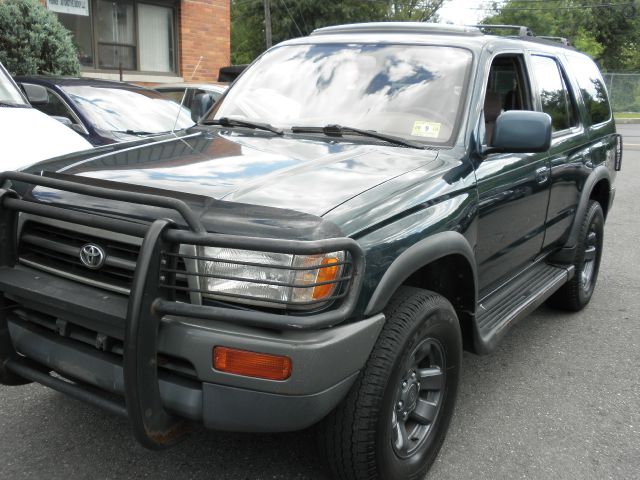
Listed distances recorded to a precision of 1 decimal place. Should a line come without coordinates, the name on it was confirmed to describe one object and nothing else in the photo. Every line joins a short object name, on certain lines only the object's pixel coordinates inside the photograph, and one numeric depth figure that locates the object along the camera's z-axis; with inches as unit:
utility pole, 1059.9
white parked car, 174.6
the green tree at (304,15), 1418.6
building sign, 534.3
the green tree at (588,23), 1860.2
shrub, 398.9
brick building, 584.7
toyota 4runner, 84.4
